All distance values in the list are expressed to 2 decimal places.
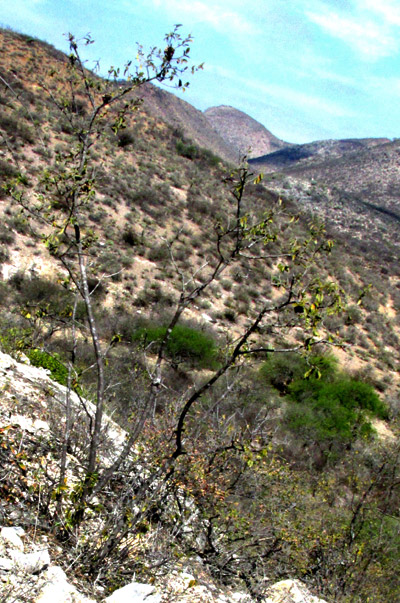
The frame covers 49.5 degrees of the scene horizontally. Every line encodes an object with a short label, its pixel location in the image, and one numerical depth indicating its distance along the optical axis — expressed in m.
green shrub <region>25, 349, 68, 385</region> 7.57
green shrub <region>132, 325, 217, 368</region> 12.64
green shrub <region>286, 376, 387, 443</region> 10.94
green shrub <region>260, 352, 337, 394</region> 14.09
